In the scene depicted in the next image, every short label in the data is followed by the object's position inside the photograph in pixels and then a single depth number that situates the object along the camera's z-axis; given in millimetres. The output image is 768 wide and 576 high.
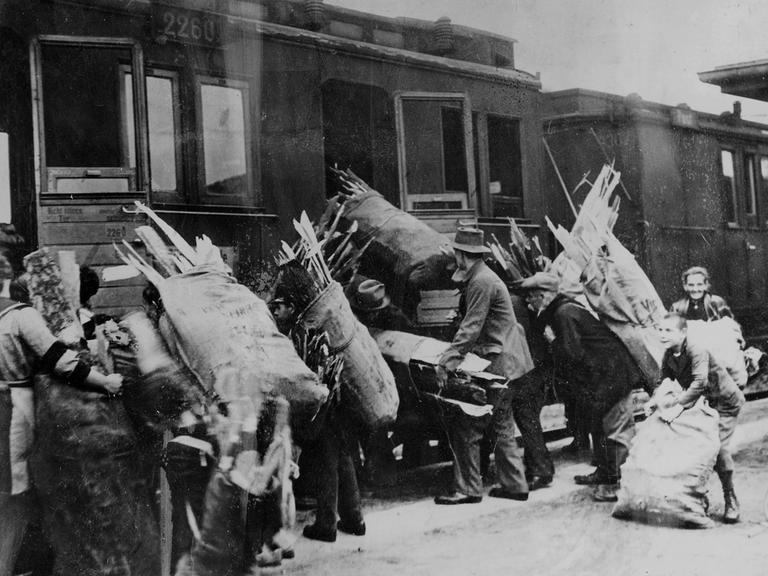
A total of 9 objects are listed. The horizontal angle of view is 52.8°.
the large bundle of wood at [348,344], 4254
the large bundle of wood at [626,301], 5363
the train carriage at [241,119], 5184
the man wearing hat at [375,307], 5137
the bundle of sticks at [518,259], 6285
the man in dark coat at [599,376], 5258
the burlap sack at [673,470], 4449
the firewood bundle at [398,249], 5559
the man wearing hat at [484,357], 5051
